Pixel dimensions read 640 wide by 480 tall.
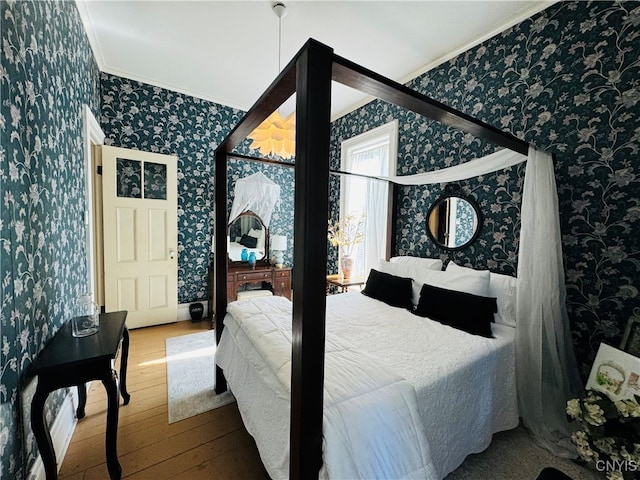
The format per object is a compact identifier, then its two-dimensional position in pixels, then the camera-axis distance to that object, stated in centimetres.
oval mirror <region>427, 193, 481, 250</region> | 250
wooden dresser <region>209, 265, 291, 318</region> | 368
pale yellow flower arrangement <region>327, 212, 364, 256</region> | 376
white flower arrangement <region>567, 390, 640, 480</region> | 122
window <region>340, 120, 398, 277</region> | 331
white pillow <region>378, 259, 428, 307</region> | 246
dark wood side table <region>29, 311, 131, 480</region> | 122
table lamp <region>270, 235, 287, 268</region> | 416
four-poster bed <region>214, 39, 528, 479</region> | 90
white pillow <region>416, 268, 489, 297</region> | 206
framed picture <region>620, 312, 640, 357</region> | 156
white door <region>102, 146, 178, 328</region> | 318
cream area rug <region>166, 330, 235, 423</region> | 203
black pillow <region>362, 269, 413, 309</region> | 245
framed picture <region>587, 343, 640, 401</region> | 142
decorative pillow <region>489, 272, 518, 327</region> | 197
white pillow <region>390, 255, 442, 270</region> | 262
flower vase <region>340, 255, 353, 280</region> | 359
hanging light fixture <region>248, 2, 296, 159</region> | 259
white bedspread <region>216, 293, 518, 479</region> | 110
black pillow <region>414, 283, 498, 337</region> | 188
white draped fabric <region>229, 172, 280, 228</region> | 385
